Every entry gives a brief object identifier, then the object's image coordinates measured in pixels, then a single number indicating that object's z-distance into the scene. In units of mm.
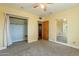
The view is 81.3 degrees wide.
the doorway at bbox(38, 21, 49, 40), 3522
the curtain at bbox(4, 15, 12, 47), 2165
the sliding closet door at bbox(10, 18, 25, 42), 3080
